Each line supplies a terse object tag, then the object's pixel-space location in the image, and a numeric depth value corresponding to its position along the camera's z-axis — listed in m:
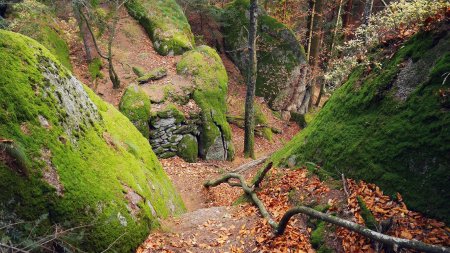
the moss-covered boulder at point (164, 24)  18.86
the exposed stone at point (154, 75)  15.41
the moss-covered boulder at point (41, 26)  13.20
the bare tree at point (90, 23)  14.84
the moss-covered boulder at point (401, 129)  4.20
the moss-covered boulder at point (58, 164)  4.08
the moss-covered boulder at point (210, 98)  15.34
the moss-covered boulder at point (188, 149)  14.32
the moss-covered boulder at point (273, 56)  21.64
